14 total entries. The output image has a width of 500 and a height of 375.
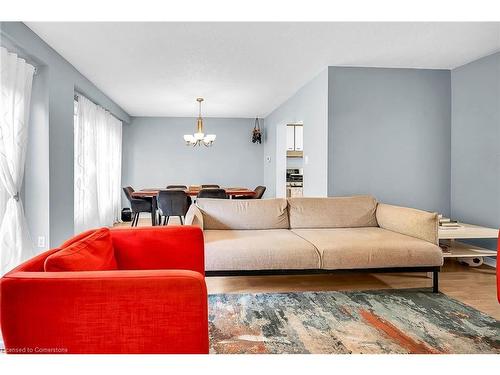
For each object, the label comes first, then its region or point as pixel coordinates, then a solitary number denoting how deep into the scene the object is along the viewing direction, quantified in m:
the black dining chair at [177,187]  6.44
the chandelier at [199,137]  5.99
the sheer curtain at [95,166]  4.95
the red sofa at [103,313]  1.00
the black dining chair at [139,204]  5.64
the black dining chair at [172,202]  4.95
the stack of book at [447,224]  3.57
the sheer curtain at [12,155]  2.97
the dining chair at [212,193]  4.99
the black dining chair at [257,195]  5.59
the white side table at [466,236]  3.35
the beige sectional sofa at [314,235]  2.65
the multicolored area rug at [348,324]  1.88
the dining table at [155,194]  5.20
